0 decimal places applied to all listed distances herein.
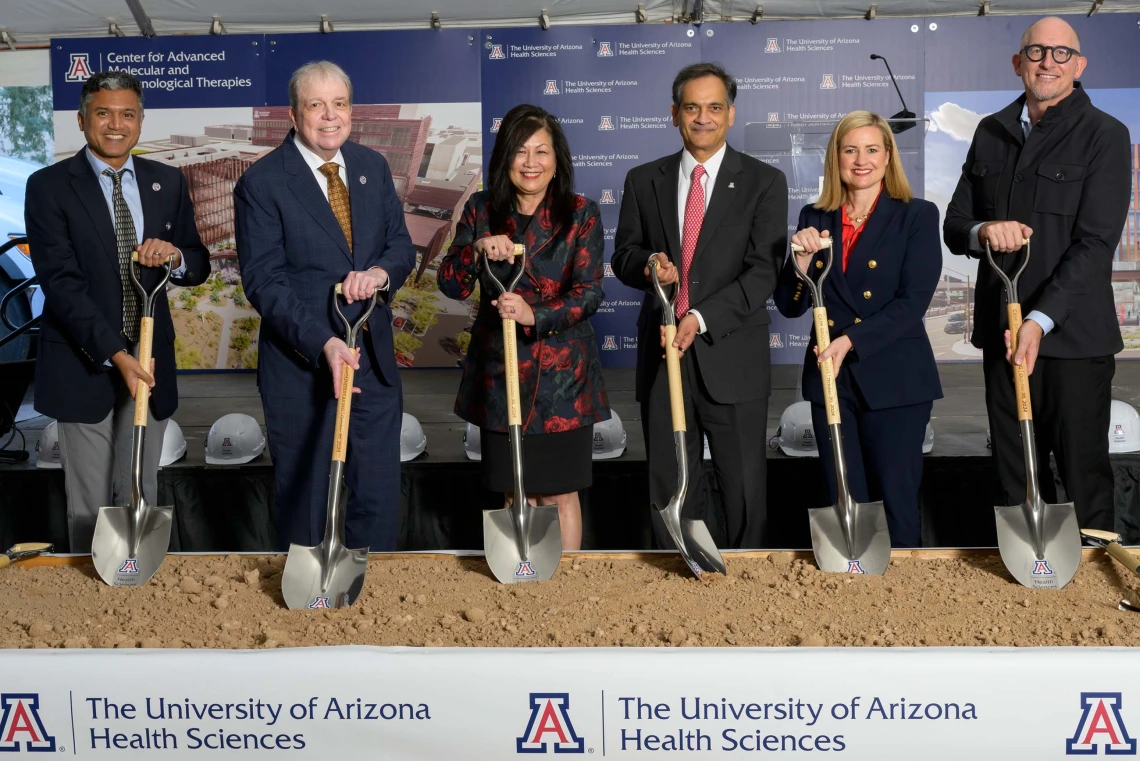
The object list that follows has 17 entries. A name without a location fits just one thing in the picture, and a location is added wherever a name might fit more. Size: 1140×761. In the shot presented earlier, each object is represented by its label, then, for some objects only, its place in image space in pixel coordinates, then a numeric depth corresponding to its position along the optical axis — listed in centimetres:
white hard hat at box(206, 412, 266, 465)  417
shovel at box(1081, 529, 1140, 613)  235
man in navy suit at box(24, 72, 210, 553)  308
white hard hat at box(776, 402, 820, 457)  411
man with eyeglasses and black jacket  296
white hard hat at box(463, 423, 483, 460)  415
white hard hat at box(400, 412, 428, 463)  420
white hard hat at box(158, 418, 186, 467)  414
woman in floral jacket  286
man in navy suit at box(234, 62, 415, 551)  280
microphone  669
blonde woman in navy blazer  288
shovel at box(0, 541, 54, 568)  256
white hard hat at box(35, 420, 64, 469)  409
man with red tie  299
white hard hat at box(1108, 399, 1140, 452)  402
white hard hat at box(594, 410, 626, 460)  417
